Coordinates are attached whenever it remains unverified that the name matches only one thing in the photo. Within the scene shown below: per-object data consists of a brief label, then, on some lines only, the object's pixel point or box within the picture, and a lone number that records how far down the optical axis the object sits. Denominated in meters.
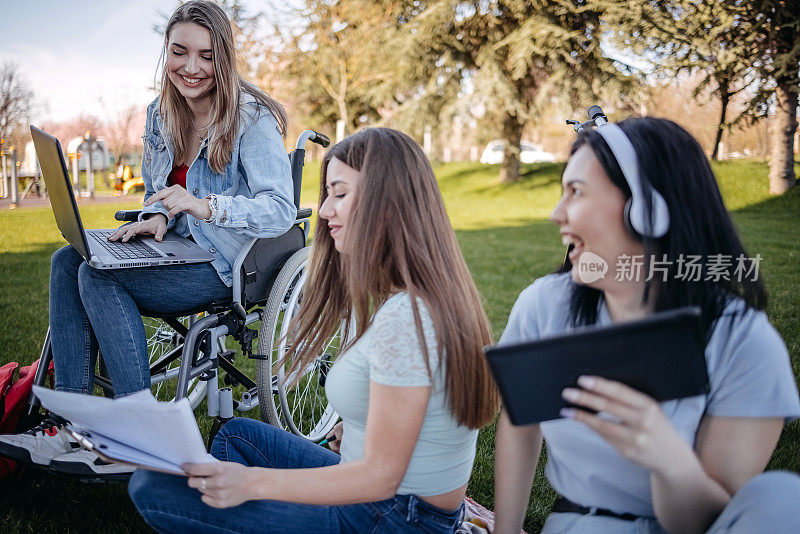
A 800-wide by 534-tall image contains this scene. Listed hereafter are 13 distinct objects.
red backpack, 2.12
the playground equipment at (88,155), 13.60
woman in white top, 1.20
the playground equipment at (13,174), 8.23
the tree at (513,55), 14.65
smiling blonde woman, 1.95
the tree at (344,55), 18.38
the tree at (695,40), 11.63
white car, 24.53
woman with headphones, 0.94
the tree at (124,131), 24.02
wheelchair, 2.18
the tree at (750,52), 11.28
